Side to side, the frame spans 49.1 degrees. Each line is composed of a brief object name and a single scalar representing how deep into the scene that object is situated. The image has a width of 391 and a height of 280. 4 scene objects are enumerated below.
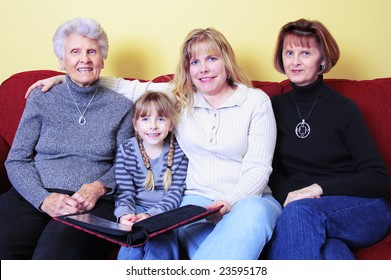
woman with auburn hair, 1.36
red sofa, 1.77
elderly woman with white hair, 1.55
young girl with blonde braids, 1.66
